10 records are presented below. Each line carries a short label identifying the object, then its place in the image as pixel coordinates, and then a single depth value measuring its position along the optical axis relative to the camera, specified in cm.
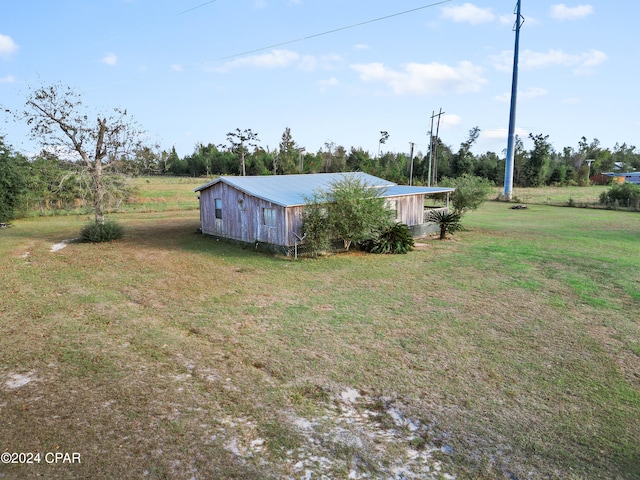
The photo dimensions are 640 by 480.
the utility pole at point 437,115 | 3795
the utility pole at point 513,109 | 3591
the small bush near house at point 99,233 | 1772
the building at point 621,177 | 6819
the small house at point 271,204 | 1566
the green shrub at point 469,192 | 2361
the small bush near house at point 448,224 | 2002
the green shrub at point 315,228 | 1524
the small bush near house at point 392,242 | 1650
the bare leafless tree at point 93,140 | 1661
